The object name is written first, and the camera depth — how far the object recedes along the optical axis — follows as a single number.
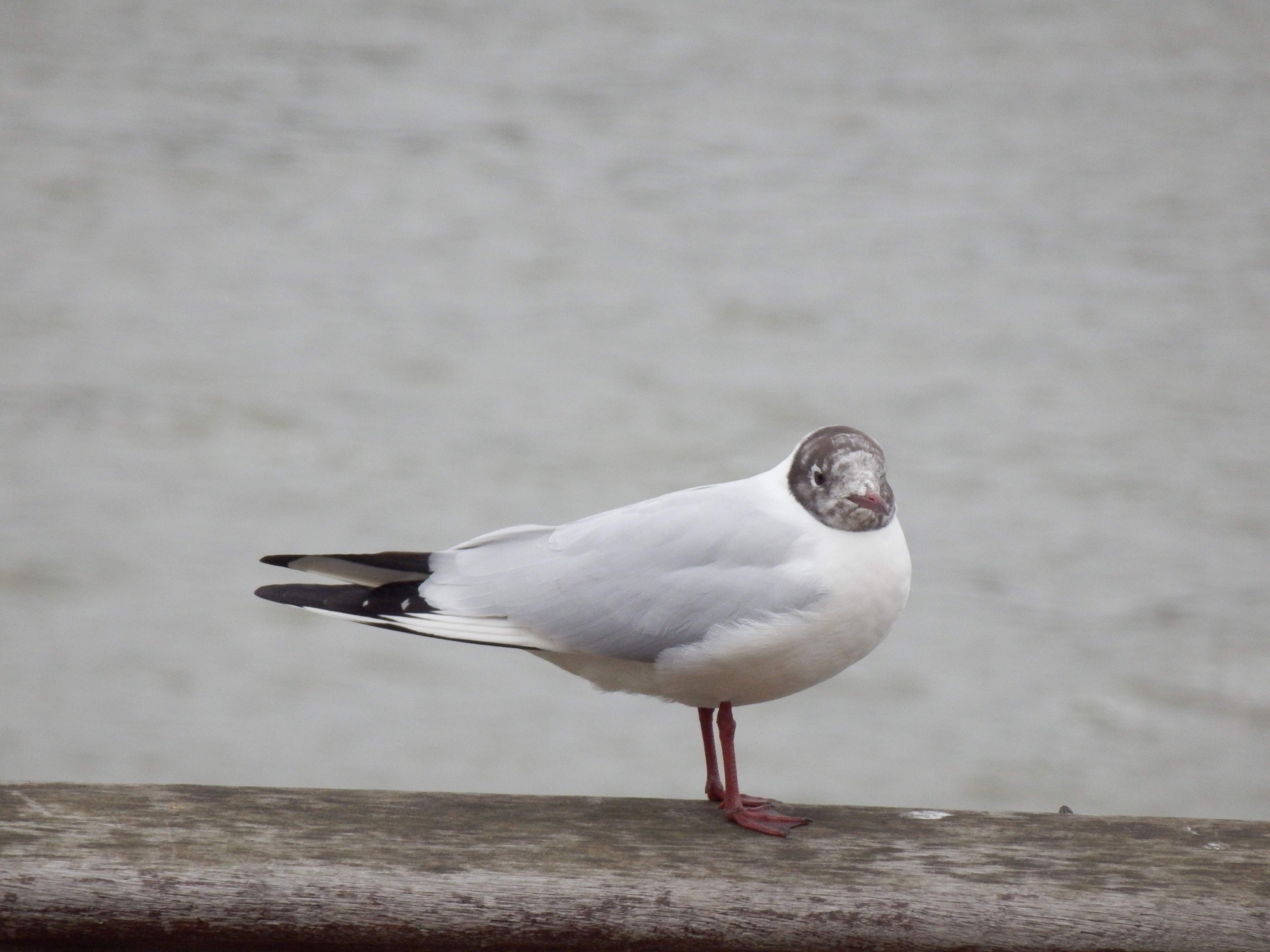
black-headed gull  11.08
